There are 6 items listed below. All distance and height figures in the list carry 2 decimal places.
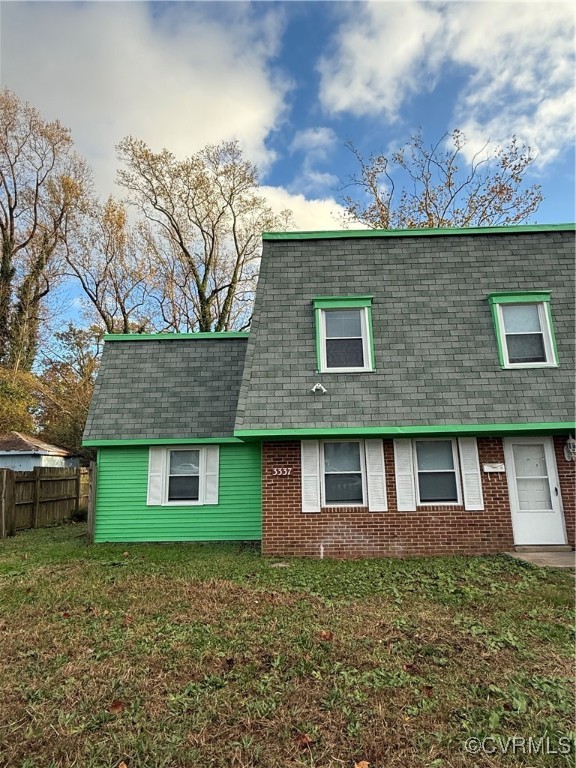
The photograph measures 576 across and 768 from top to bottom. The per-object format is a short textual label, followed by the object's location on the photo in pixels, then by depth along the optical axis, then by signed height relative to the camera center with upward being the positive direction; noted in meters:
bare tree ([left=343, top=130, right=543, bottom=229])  20.23 +13.25
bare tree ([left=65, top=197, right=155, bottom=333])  24.94 +11.81
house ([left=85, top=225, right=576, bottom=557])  8.55 +1.33
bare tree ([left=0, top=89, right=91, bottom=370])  23.84 +14.62
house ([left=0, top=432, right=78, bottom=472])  19.52 +1.42
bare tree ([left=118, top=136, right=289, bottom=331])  25.08 +14.76
